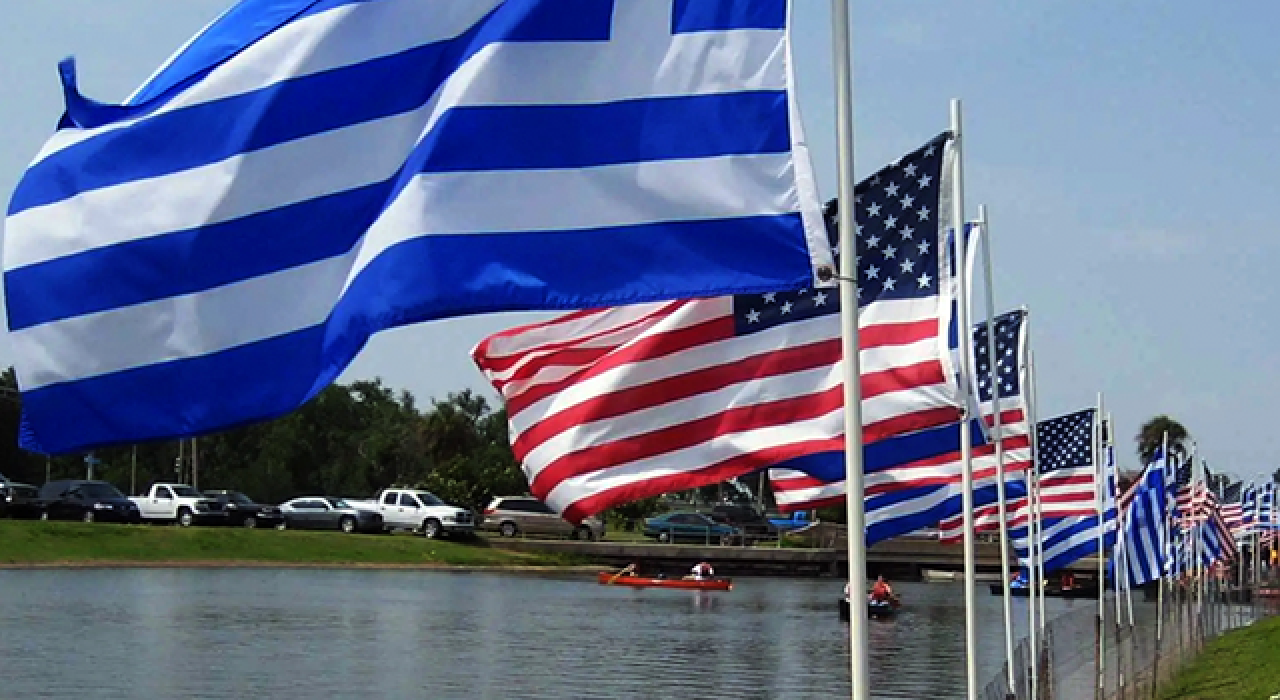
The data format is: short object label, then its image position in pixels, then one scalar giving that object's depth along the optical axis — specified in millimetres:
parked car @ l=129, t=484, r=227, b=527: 70250
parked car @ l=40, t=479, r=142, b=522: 66688
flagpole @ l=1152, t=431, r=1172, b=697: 27788
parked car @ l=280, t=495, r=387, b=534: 73812
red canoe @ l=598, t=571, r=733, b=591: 64250
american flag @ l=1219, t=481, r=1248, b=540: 56869
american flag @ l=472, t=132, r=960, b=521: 11242
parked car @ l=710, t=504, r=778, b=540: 92125
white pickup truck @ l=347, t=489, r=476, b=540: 74000
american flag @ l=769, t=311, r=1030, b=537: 14719
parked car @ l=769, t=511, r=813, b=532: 93719
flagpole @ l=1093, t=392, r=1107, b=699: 25344
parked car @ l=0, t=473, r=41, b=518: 66062
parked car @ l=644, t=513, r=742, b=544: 84938
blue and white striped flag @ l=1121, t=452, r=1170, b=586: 27859
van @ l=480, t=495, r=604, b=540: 78688
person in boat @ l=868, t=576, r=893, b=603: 52594
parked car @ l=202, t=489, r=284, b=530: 72688
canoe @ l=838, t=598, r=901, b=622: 52275
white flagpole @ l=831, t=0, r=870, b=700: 8078
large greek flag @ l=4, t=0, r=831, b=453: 8180
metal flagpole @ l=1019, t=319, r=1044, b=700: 19922
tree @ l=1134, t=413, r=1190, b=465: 123812
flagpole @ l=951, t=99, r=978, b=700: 13047
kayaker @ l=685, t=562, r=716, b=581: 64125
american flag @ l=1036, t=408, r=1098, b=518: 25062
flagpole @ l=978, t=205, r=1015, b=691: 16328
